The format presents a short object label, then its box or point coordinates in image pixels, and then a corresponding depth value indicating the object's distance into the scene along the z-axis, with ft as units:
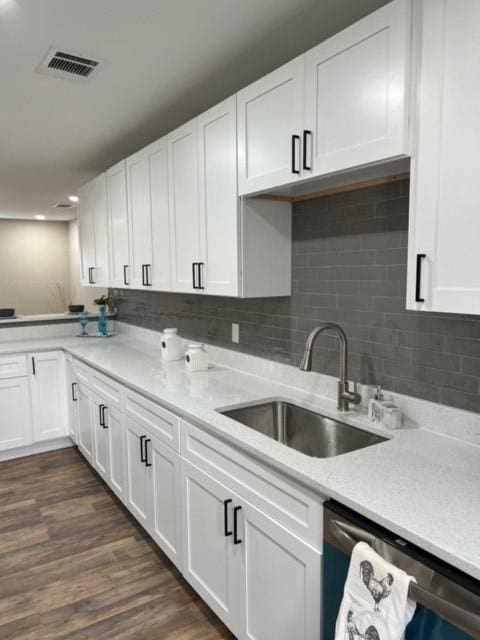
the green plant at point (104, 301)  15.07
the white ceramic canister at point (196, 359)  9.14
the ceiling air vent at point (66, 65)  6.98
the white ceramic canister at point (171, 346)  10.28
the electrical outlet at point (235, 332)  9.15
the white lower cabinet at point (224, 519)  4.64
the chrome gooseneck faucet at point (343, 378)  6.15
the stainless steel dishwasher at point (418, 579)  3.12
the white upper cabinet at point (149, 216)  9.24
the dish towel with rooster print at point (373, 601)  3.34
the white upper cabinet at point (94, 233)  12.44
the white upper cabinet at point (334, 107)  4.45
